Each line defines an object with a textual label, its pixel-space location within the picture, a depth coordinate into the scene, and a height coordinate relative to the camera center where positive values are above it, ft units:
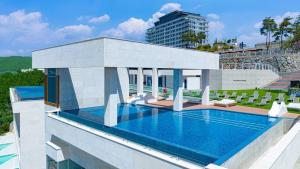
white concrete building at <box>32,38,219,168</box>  30.45 -2.32
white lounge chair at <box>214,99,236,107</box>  63.67 -7.51
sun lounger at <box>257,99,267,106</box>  64.69 -7.30
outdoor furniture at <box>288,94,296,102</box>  67.87 -6.13
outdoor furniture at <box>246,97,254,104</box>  68.84 -7.17
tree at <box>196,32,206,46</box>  237.04 +43.64
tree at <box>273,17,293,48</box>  171.73 +38.55
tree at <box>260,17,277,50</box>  184.07 +43.26
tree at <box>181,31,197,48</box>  236.43 +43.61
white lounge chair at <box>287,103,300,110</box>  55.84 -7.33
